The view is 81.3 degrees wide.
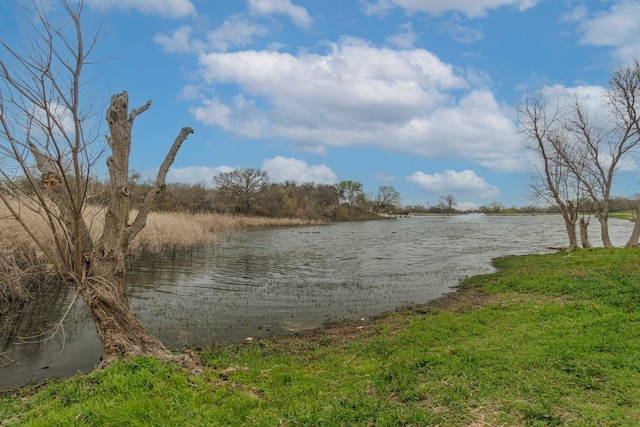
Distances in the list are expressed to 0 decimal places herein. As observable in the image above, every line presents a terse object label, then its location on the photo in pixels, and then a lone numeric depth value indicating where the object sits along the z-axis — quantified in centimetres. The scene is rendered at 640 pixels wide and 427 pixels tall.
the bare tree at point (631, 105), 1859
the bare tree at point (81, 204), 493
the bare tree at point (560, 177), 2084
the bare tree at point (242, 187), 6631
